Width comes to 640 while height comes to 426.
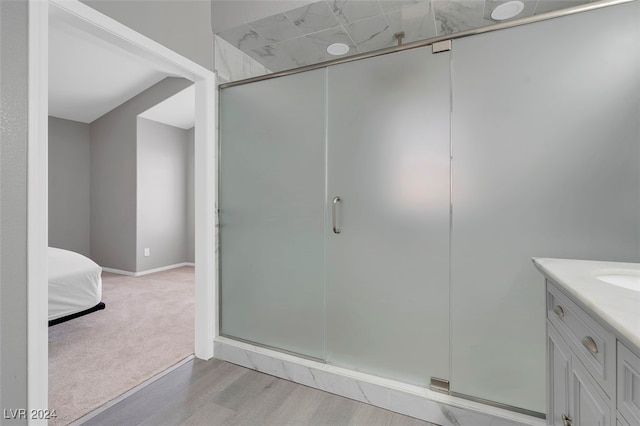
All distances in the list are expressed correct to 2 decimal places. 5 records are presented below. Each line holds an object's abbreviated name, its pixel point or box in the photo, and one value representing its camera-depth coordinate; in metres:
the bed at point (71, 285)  2.49
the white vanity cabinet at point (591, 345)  0.66
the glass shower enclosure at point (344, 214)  1.65
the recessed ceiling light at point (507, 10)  1.78
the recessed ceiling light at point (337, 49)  2.34
